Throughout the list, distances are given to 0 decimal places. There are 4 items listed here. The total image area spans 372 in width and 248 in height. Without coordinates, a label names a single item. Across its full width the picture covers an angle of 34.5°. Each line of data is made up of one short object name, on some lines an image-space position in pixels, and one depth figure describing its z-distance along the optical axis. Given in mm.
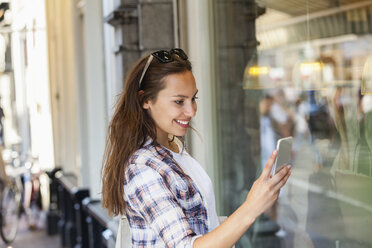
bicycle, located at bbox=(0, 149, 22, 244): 8406
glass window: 2818
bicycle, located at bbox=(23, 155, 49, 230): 9883
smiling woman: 1583
